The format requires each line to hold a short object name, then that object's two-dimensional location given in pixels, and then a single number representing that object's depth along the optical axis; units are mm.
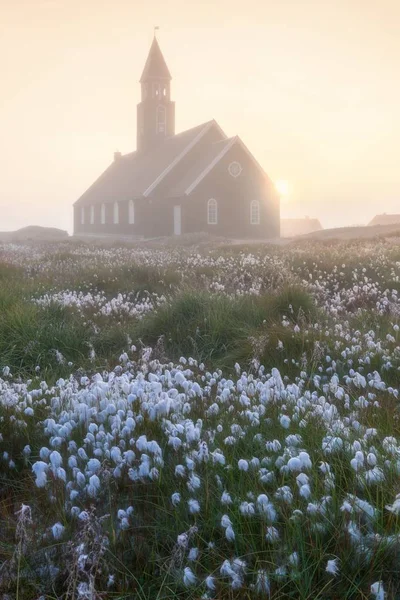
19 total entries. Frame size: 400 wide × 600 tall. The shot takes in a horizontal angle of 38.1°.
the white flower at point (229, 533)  3137
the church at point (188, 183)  46781
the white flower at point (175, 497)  3602
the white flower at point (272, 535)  3088
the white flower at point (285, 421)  4543
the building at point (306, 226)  119688
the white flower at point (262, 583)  2863
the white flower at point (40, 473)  4020
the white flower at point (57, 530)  3418
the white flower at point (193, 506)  3442
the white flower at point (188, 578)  2965
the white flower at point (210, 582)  2903
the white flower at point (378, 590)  2764
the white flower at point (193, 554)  3137
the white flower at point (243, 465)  3746
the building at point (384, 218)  97000
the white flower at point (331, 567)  2846
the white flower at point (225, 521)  3199
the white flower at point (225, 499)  3428
